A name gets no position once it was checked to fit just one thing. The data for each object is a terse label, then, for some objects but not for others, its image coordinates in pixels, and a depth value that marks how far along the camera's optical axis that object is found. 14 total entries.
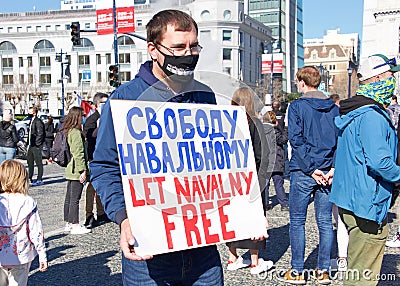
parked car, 25.24
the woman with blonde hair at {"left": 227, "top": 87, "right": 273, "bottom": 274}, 2.41
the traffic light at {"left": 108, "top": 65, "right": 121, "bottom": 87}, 20.14
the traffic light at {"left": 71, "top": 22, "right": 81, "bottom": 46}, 21.88
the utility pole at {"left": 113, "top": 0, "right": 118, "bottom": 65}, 20.47
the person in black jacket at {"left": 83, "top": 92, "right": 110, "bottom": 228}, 7.31
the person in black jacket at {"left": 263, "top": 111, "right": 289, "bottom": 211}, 8.50
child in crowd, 3.96
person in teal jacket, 3.39
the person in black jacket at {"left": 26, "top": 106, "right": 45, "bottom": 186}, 11.90
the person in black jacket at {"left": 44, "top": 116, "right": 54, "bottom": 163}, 15.02
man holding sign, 2.14
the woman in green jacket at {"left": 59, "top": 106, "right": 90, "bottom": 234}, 7.15
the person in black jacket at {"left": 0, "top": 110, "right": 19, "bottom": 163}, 10.39
